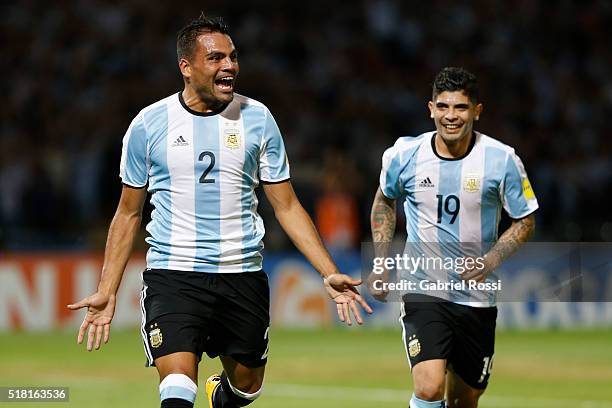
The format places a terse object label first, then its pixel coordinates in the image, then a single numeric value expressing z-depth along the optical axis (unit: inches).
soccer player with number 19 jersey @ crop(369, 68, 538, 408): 602.5
